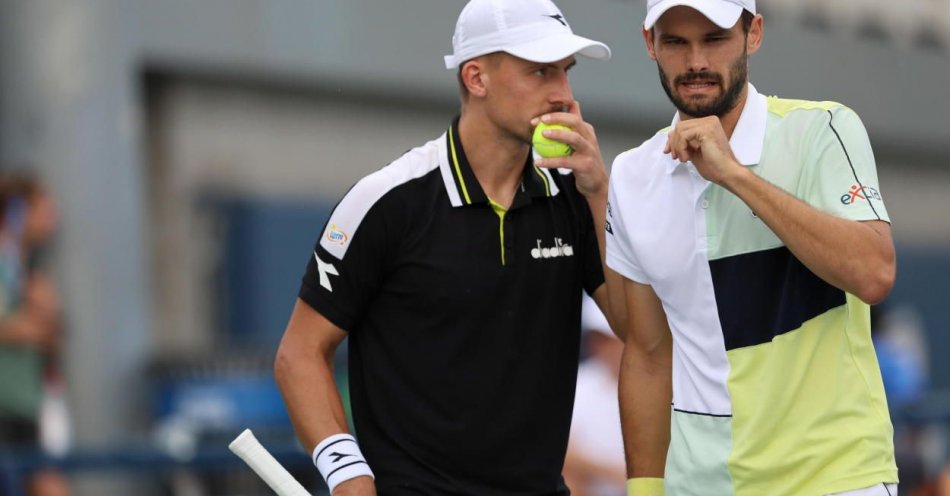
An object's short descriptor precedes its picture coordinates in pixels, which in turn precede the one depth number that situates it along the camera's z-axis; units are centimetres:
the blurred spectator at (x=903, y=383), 2008
